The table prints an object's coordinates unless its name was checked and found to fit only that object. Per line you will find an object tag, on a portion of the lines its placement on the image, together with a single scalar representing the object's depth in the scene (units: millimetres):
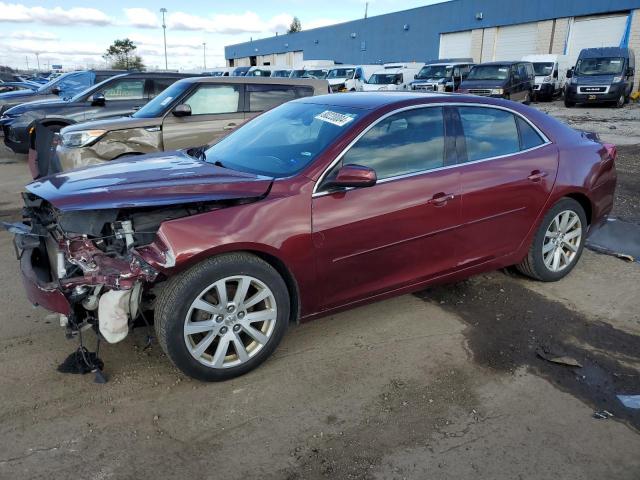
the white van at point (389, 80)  24703
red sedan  2961
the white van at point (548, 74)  26203
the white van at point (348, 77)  26925
